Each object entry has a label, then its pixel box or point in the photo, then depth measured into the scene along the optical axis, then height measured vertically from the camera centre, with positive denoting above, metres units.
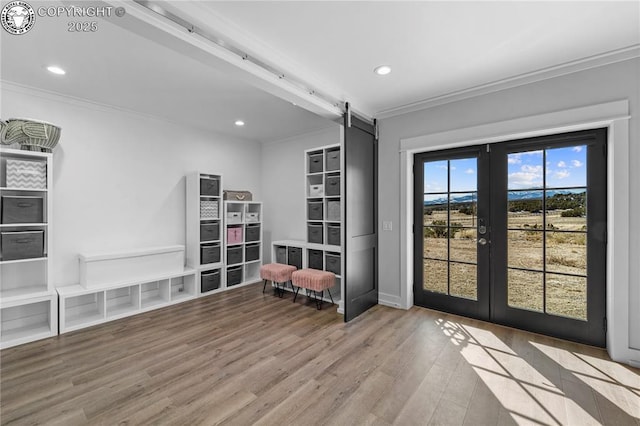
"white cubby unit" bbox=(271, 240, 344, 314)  4.02 -0.68
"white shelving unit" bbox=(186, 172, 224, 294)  4.38 -0.27
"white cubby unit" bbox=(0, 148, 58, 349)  2.82 -0.36
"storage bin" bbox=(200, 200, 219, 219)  4.46 +0.06
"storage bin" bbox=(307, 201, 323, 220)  4.27 +0.04
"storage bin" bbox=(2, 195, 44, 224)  2.81 +0.04
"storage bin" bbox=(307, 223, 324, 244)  4.28 -0.32
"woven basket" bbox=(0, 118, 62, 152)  2.89 +0.83
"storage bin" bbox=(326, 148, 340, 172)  4.06 +0.77
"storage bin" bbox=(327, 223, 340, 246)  4.09 -0.31
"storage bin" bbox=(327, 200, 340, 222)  4.06 +0.04
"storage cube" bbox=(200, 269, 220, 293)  4.39 -1.07
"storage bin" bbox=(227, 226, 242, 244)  4.77 -0.37
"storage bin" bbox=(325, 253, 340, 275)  4.00 -0.72
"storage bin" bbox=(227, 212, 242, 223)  4.81 -0.07
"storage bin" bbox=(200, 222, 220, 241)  4.44 -0.29
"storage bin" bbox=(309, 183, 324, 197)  4.29 +0.35
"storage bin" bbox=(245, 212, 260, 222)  5.09 -0.08
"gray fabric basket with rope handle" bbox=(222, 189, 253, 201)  4.79 +0.31
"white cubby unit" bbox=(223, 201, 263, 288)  4.77 -0.51
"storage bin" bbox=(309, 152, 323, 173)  4.30 +0.78
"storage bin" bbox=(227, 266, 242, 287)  4.77 -1.08
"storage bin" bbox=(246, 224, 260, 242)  5.08 -0.36
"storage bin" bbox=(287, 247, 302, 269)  4.43 -0.69
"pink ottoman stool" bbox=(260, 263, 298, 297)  4.21 -0.90
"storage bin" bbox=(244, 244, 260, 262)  5.05 -0.72
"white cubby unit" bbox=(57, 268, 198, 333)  3.21 -1.15
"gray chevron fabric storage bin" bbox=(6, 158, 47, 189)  2.88 +0.41
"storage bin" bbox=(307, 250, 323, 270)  4.21 -0.70
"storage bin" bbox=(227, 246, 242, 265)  4.75 -0.72
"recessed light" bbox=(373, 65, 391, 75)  2.72 +1.40
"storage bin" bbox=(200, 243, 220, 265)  4.43 -0.64
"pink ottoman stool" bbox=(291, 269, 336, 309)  3.77 -0.91
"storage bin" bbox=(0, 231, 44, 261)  2.80 -0.32
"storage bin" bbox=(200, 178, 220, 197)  4.45 +0.42
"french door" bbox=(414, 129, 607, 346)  2.69 -0.22
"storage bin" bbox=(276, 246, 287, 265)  4.69 -0.70
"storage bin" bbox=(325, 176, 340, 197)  4.07 +0.40
